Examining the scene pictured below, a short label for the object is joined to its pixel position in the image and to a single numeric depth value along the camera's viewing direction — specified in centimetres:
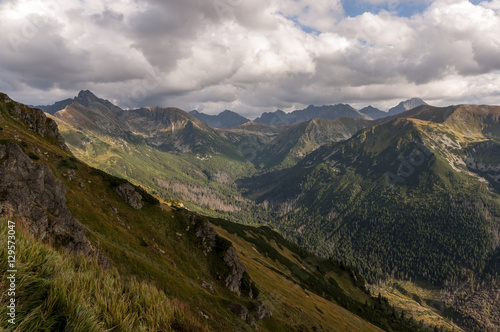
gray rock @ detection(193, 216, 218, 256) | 6284
